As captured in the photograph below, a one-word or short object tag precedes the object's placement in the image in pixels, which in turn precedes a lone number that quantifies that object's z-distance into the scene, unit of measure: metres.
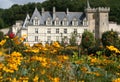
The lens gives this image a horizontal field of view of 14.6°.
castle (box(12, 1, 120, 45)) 74.56
